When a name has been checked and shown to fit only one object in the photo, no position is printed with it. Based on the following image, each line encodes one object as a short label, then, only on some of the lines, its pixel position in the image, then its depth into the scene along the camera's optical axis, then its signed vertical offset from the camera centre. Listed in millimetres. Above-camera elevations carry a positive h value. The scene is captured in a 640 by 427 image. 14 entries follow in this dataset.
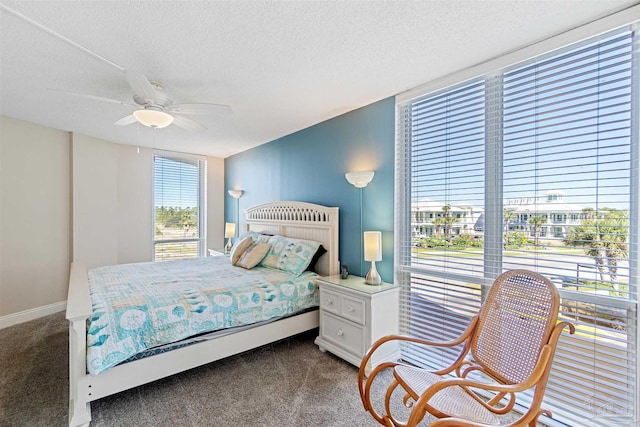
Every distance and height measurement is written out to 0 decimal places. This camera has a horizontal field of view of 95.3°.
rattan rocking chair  1310 -779
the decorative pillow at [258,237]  3775 -355
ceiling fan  2232 +828
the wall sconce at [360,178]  2901 +328
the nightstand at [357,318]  2498 -974
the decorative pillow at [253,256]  3375 -534
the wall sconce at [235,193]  5156 +297
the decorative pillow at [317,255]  3309 -512
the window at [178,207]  5105 +57
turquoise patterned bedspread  1918 -738
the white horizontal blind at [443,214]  2326 -22
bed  1821 -1082
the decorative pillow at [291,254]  3175 -503
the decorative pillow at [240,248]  3580 -479
